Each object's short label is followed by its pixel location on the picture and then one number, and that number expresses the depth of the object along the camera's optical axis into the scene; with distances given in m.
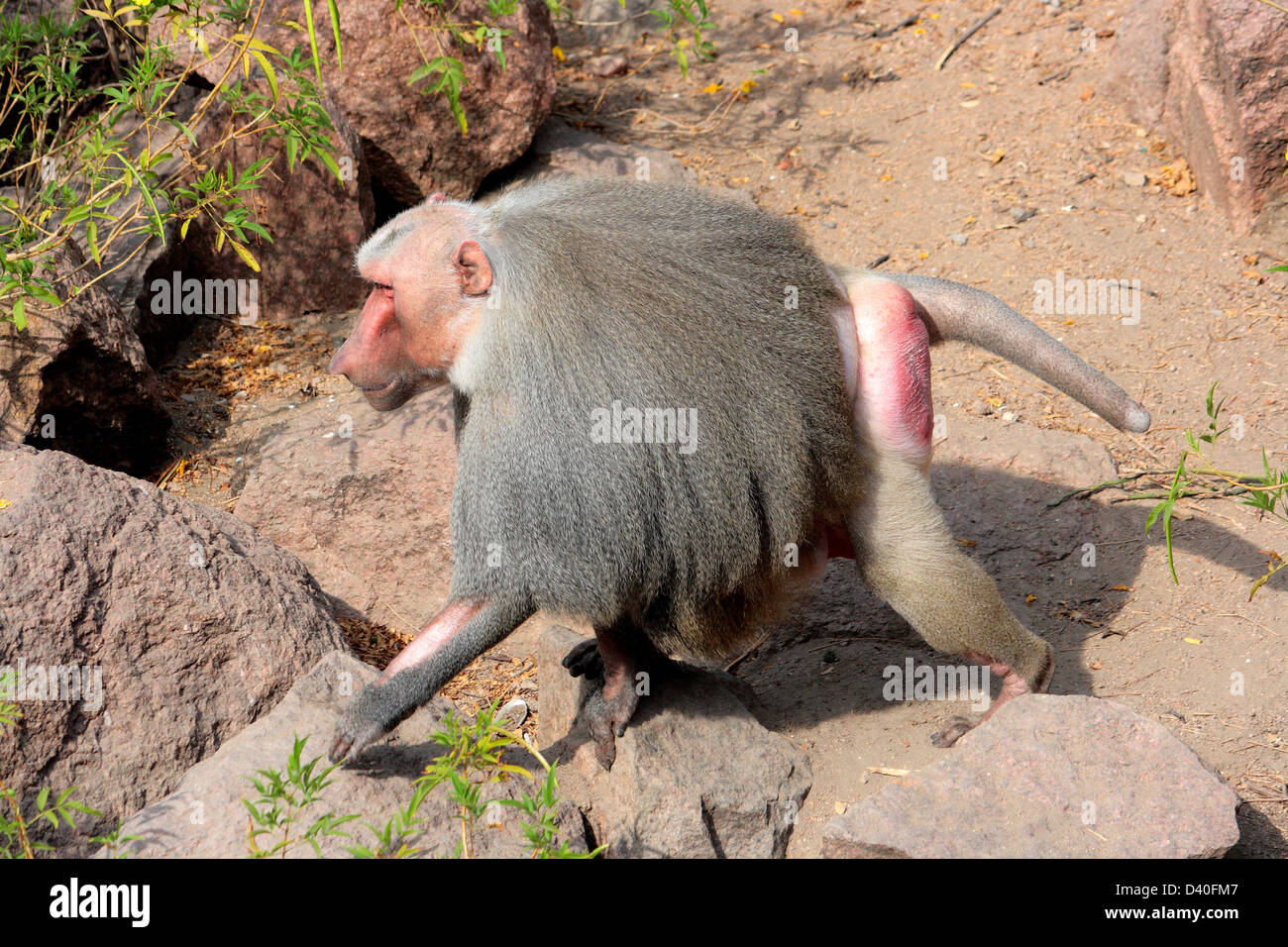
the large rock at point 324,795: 3.43
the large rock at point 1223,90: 6.56
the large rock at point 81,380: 5.38
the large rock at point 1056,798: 3.51
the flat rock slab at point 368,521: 5.58
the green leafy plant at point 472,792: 3.25
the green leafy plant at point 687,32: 7.22
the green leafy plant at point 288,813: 3.19
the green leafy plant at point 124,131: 4.87
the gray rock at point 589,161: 7.80
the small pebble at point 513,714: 5.00
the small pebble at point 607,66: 9.14
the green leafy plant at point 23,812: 3.38
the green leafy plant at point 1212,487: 4.13
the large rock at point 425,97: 7.02
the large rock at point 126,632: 3.88
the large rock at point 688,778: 3.97
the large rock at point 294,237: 6.66
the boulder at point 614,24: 9.52
